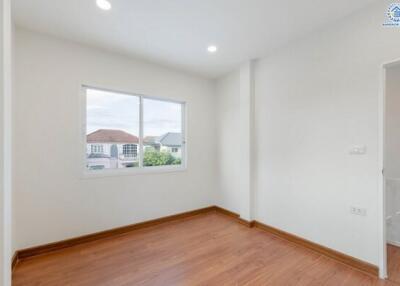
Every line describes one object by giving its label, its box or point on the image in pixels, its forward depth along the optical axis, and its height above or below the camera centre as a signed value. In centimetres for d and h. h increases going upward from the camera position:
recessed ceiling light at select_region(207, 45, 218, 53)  286 +143
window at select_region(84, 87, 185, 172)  286 +19
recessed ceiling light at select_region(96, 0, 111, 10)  194 +144
